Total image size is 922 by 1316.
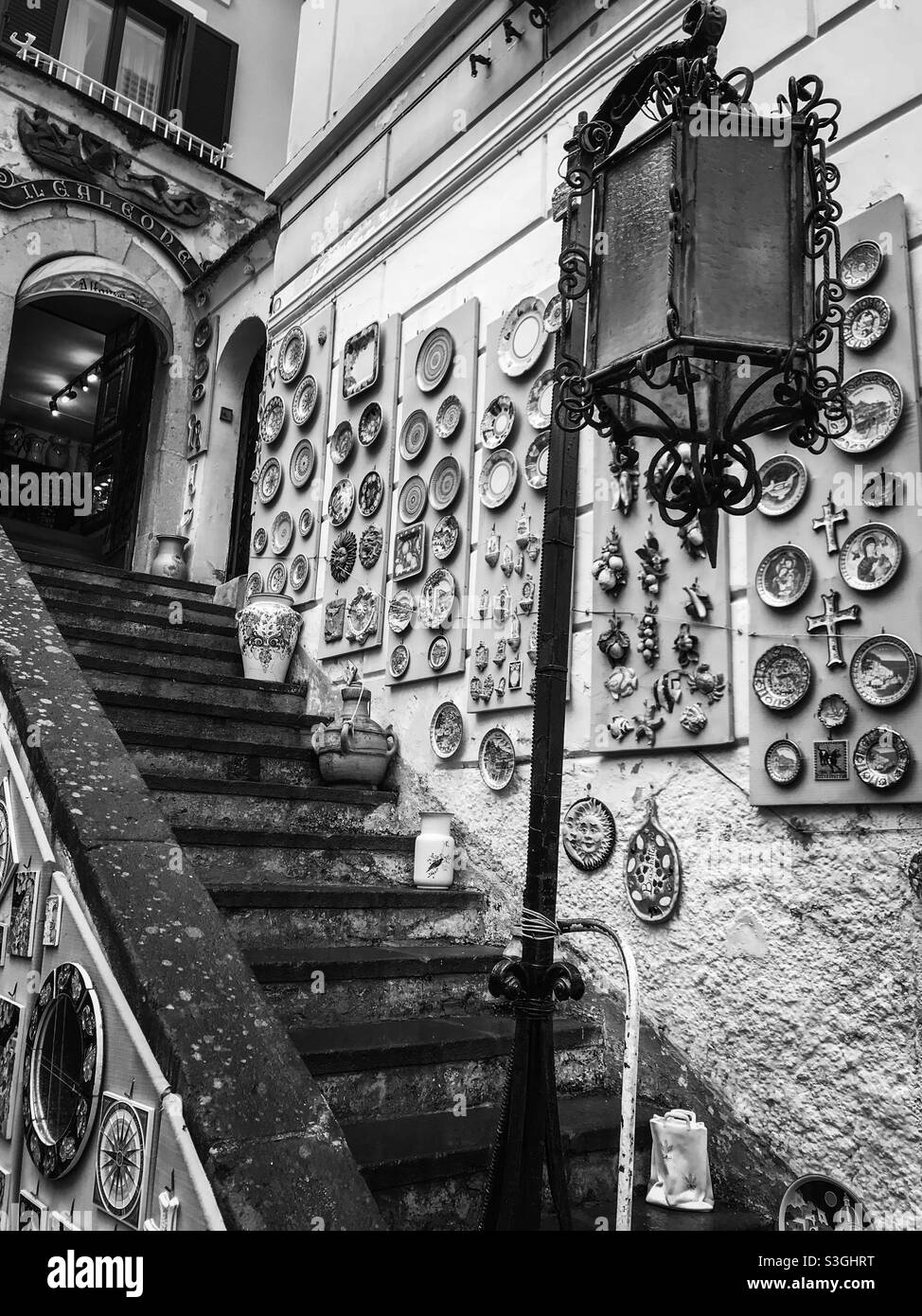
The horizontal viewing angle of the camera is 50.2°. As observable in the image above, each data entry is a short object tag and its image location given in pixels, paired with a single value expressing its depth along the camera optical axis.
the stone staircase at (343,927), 2.56
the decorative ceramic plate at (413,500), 4.78
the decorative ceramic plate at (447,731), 4.27
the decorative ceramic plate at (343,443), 5.47
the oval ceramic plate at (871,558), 2.70
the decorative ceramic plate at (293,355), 6.13
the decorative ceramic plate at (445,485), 4.55
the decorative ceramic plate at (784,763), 2.83
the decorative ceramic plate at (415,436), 4.85
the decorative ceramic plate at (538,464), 4.01
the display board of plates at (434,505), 4.45
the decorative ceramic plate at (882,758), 2.57
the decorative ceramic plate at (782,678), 2.86
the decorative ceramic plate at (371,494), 5.12
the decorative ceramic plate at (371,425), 5.23
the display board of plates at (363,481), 5.06
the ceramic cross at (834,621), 2.77
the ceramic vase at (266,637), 5.27
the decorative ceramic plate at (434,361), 4.78
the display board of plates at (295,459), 5.73
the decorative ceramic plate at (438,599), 4.43
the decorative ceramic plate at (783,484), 2.98
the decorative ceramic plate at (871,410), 2.75
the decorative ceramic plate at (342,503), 5.37
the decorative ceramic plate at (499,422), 4.28
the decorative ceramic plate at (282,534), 5.90
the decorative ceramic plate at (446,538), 4.48
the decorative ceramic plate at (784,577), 2.92
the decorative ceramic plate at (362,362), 5.36
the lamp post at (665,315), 1.66
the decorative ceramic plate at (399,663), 4.67
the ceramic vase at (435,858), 3.93
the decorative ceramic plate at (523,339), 4.17
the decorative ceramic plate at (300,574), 5.66
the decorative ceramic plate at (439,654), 4.39
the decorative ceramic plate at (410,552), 4.70
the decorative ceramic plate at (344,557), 5.28
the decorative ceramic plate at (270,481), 6.12
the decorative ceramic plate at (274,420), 6.21
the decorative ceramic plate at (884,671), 2.60
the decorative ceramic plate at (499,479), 4.19
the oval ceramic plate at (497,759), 3.98
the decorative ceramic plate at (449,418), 4.65
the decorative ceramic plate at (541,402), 4.04
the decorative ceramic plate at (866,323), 2.81
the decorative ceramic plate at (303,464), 5.81
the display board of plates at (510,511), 3.99
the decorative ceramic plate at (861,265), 2.86
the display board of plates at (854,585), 2.65
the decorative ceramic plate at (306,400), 5.91
